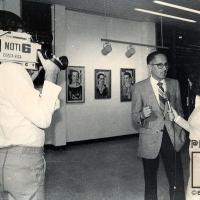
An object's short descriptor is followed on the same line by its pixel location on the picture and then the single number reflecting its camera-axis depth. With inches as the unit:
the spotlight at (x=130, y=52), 322.3
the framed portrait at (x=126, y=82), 345.1
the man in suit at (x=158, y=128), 113.2
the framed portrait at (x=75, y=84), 294.0
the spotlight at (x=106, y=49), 296.4
